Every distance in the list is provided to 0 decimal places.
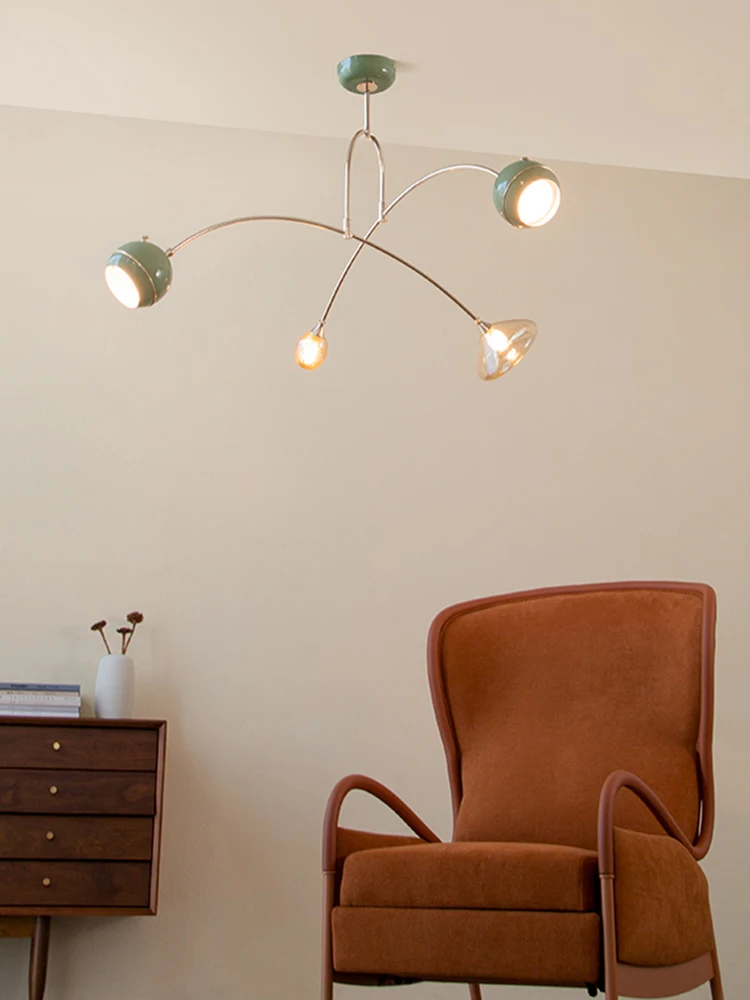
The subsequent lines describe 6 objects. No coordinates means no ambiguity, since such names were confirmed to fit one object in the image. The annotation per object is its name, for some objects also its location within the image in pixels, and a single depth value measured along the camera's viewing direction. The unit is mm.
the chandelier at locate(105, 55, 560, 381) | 2785
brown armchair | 2379
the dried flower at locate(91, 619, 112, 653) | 3855
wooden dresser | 3369
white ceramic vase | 3709
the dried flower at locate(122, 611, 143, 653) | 3875
